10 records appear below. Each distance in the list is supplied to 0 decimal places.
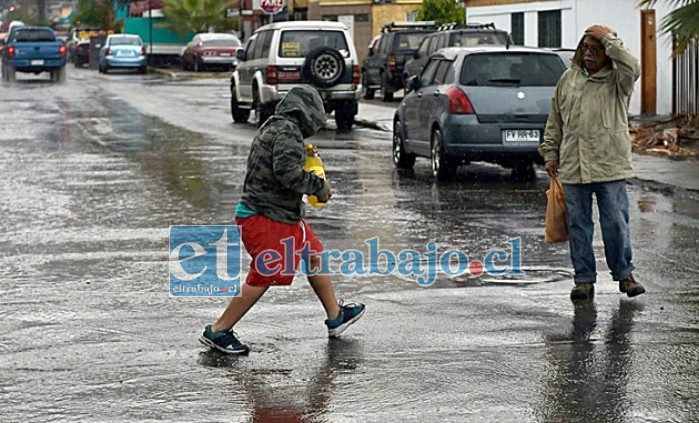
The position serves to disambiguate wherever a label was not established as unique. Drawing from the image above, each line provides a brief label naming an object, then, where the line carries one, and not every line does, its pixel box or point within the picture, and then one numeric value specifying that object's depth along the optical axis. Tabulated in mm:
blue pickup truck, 50406
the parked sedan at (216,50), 56281
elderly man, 9117
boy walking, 7699
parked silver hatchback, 16469
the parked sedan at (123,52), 56938
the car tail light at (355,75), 26641
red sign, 34969
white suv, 25844
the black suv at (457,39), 28938
